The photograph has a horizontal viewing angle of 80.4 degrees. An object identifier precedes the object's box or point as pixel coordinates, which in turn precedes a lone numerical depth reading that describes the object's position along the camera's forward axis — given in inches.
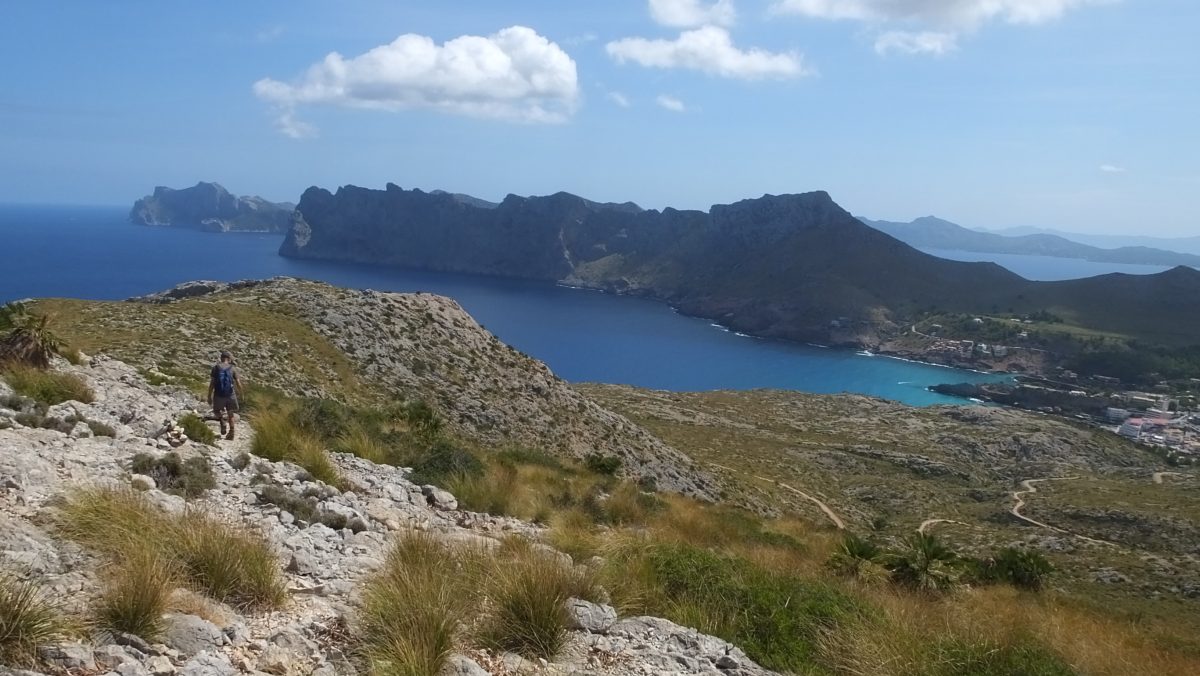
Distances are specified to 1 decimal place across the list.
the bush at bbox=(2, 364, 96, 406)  452.8
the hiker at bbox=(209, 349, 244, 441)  506.9
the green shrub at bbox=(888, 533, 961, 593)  504.6
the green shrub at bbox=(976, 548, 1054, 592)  673.0
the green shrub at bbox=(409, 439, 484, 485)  516.1
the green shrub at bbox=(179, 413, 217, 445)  451.8
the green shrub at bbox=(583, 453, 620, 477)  960.3
